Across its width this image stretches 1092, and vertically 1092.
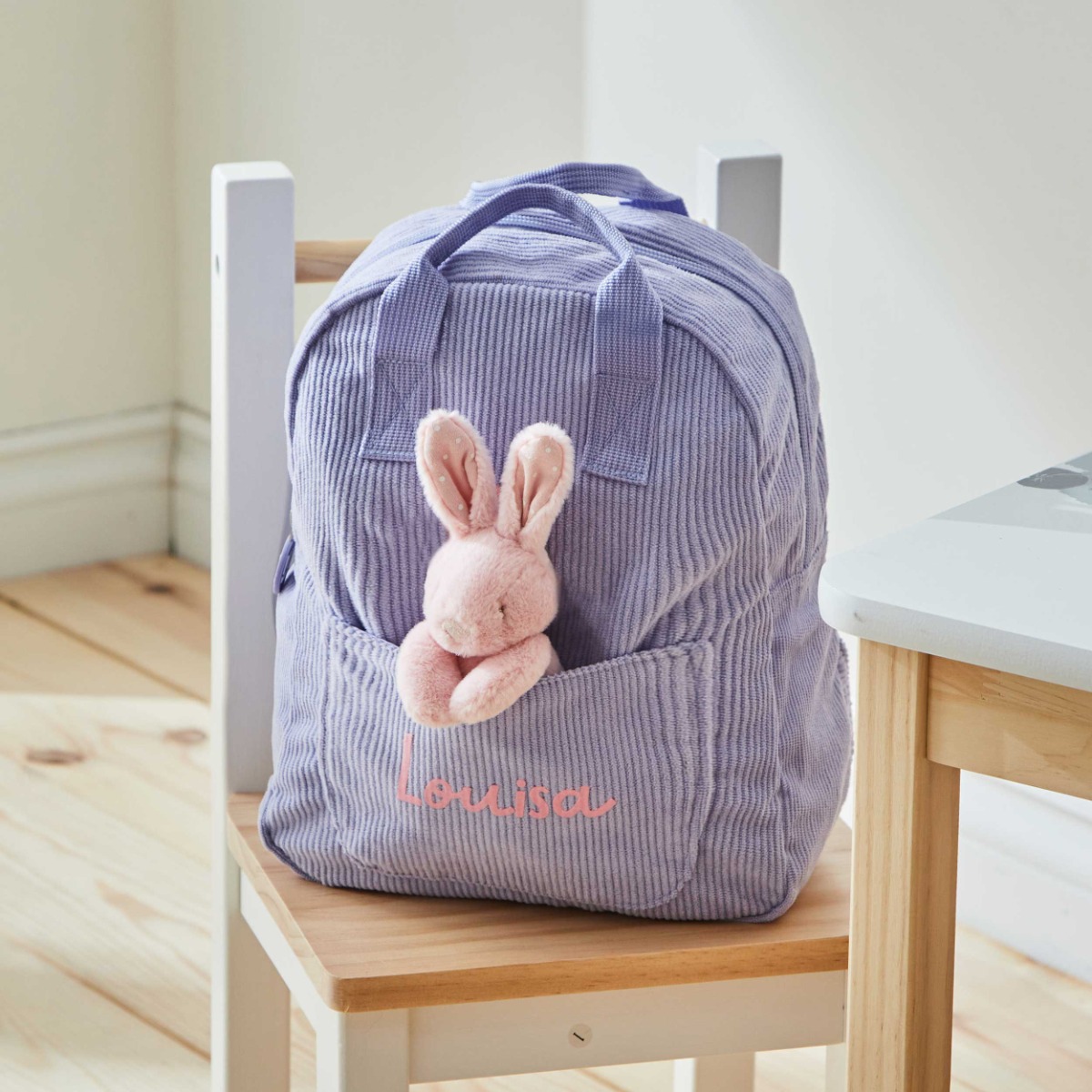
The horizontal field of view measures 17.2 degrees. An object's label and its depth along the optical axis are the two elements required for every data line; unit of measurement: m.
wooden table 1.51
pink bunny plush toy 1.67
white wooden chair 1.69
